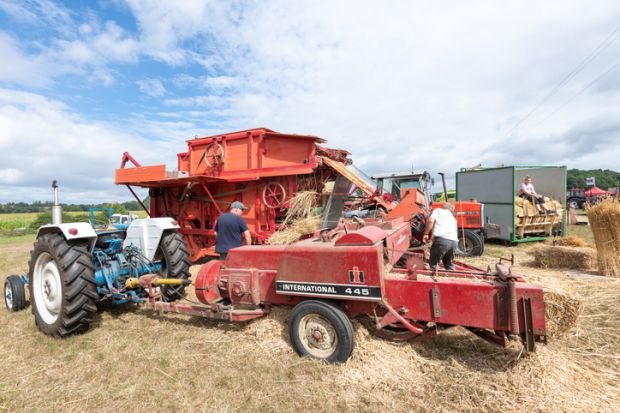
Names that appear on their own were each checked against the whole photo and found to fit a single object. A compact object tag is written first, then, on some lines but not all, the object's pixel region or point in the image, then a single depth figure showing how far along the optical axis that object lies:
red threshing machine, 7.27
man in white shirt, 4.80
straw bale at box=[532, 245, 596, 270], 6.46
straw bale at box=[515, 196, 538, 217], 9.80
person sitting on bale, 10.16
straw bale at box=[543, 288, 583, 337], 2.70
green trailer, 9.81
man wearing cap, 4.78
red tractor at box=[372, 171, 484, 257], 8.26
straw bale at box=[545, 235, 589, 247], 7.47
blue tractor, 3.70
